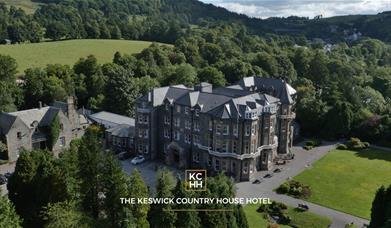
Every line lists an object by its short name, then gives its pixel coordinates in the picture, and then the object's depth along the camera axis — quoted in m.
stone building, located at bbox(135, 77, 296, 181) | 59.25
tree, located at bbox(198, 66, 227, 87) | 99.54
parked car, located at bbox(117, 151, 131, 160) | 67.31
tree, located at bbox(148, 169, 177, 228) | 37.22
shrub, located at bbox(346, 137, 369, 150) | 77.38
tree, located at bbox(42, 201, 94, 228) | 35.00
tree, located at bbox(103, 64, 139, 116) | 84.25
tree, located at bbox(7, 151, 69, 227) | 40.38
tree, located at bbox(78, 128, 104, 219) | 40.47
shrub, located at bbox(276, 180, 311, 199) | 55.97
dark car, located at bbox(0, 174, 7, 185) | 55.47
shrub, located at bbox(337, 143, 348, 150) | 77.00
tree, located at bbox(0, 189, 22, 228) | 32.28
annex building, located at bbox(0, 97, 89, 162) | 63.34
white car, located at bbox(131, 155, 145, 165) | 64.89
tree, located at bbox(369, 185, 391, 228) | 39.48
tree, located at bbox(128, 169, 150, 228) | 37.47
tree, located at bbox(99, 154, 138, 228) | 38.84
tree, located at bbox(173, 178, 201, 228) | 37.44
